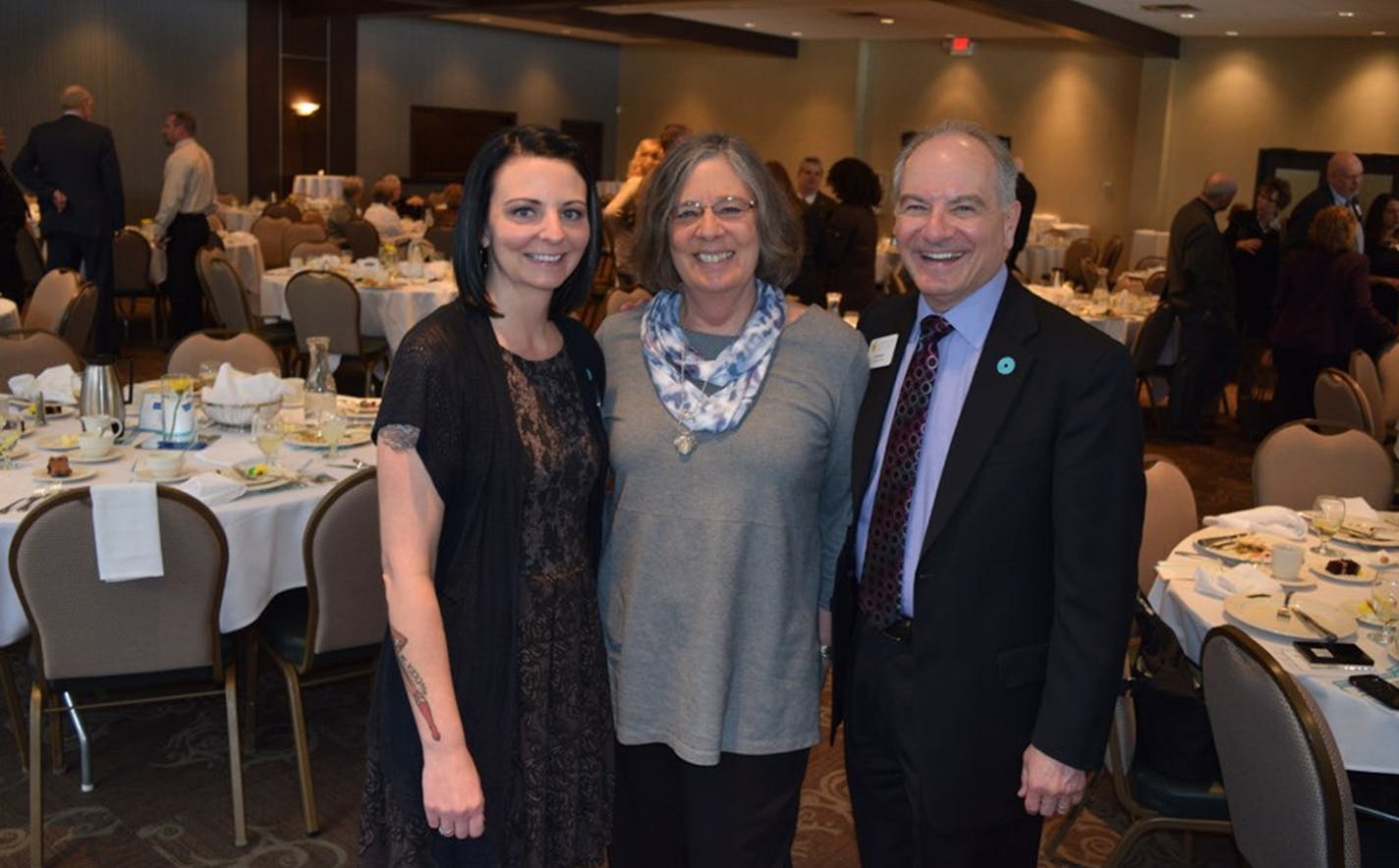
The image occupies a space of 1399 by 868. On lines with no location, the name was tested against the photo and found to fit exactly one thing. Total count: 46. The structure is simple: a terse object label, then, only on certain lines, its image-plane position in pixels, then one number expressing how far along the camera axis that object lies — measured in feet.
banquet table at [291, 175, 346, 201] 53.52
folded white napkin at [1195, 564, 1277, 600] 11.05
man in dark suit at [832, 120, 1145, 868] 6.61
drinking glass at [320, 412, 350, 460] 13.24
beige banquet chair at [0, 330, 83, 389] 16.55
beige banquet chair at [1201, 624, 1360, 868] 7.29
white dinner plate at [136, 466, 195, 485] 11.89
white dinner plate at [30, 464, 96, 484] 11.96
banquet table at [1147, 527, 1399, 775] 9.00
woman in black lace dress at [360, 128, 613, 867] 6.27
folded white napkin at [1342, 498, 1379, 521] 13.37
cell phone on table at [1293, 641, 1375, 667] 9.62
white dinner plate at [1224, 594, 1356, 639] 10.11
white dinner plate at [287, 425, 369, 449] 13.41
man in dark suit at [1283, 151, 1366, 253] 30.27
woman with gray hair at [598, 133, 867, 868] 6.97
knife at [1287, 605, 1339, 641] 10.05
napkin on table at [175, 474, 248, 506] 11.54
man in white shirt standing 33.58
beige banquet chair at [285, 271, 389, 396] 24.39
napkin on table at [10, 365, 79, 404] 14.61
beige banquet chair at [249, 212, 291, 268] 36.45
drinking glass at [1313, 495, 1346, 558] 12.75
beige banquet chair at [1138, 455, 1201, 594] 12.77
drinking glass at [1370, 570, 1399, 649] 10.16
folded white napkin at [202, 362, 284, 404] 13.97
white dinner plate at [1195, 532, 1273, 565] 11.94
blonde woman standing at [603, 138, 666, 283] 24.73
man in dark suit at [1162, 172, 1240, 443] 27.32
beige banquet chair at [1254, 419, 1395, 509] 15.16
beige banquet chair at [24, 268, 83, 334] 22.44
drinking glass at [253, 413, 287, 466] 12.59
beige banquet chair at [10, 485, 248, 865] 10.23
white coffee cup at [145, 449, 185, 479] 11.85
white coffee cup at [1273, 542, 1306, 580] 11.21
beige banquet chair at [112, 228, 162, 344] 33.40
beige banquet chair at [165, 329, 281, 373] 16.53
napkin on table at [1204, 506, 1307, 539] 12.81
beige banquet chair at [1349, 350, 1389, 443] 21.15
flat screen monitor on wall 64.75
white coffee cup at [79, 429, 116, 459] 12.62
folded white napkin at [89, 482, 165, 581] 10.09
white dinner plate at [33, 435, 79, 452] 12.96
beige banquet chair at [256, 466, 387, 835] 10.99
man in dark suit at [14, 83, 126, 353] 30.48
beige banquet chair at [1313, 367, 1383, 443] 18.69
